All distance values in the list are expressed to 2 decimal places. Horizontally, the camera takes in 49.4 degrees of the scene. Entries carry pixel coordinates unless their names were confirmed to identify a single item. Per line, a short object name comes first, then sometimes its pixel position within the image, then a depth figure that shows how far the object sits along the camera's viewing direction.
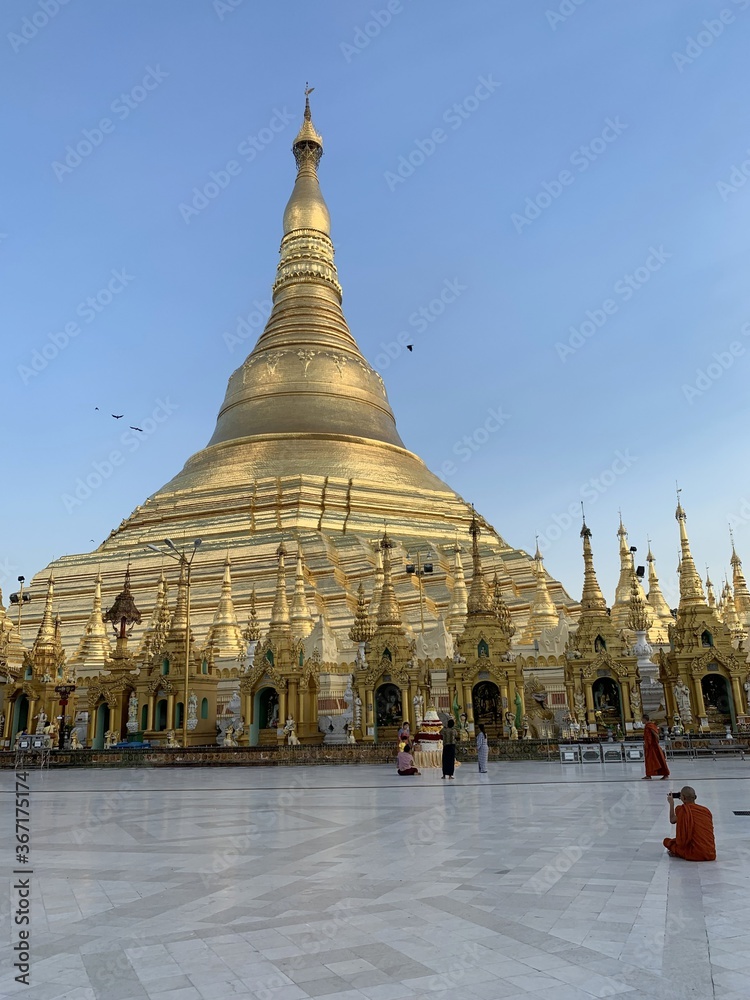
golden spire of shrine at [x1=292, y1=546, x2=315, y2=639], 32.22
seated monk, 6.89
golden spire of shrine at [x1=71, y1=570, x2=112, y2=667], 35.78
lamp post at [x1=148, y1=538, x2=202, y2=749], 26.41
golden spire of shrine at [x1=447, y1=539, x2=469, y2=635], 32.88
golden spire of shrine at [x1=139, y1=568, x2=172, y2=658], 31.38
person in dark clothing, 16.39
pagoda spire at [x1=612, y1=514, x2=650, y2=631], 33.50
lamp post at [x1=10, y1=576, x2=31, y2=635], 40.03
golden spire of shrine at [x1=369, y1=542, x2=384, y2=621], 33.06
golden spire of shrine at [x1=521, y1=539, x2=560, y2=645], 32.91
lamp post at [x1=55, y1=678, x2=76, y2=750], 30.05
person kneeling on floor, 17.42
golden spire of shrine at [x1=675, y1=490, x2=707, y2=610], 27.00
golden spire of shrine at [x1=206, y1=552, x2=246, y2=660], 33.97
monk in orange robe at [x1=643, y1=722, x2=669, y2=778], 14.34
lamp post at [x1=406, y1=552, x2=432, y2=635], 36.84
